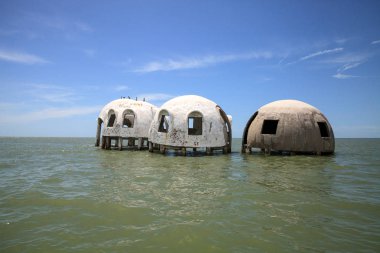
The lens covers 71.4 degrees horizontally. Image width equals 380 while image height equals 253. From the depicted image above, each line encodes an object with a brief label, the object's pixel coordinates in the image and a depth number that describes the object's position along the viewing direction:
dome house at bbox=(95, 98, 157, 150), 22.42
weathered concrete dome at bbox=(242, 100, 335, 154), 17.22
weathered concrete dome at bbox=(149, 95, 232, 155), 17.39
